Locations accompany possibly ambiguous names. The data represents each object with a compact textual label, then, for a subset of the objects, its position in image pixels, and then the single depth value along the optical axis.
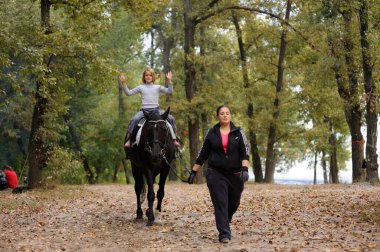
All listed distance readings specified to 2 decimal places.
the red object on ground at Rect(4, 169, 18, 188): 25.95
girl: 12.31
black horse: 11.54
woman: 9.62
